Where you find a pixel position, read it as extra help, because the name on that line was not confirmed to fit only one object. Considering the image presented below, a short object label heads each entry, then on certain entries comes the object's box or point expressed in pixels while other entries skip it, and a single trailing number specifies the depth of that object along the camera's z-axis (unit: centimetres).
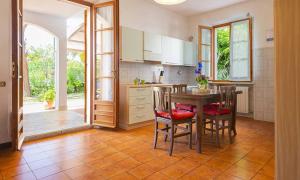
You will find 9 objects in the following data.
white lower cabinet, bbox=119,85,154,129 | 375
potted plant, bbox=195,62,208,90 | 318
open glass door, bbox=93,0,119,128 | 367
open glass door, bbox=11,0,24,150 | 253
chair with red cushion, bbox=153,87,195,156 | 256
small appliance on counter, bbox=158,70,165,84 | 489
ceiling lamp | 280
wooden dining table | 258
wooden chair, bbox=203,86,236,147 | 283
